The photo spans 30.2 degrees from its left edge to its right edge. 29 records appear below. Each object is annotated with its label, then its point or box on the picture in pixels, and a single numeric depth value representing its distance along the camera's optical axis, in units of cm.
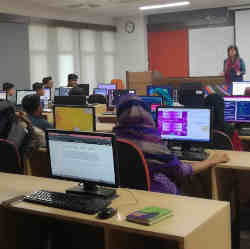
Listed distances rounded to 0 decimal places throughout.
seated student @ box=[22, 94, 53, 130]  437
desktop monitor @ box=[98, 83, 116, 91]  937
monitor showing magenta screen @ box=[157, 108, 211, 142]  385
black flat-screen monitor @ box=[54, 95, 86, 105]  626
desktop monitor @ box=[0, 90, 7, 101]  849
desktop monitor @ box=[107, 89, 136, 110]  725
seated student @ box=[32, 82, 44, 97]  804
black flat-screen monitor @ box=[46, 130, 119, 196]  238
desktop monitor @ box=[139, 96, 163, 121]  534
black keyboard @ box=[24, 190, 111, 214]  224
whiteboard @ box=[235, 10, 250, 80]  1091
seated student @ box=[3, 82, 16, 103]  866
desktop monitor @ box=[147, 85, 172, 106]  692
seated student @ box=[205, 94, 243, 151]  423
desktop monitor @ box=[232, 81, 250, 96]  663
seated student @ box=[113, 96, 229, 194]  267
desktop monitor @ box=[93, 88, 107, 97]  907
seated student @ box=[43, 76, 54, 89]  944
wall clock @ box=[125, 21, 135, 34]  1270
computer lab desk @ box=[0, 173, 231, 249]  197
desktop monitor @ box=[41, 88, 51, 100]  901
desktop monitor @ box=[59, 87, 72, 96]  932
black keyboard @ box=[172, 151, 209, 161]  358
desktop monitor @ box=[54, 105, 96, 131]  457
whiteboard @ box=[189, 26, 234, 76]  1139
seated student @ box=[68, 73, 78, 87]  988
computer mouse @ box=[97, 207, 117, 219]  212
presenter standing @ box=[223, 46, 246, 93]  839
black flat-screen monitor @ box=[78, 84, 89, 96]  992
